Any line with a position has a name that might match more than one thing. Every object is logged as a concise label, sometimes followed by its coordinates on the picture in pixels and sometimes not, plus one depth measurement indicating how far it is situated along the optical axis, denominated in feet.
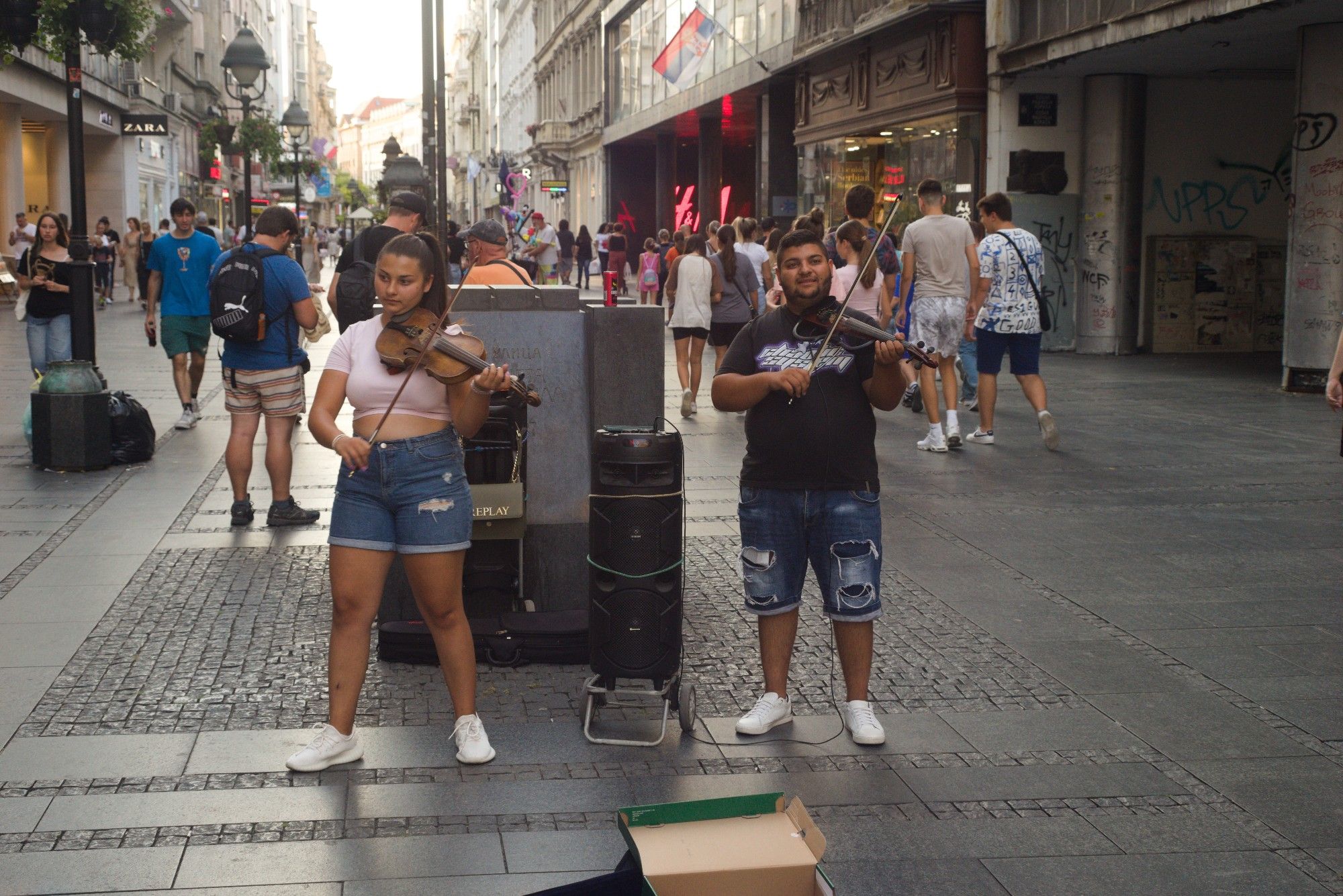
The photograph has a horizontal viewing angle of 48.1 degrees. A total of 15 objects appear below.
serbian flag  99.66
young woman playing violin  15.44
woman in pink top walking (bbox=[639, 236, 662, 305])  91.40
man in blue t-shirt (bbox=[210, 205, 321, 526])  28.19
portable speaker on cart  16.83
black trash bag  35.47
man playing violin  16.40
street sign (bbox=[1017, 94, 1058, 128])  63.62
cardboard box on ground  8.98
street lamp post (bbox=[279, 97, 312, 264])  98.43
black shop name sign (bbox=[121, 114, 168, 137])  129.08
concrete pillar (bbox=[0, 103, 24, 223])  110.11
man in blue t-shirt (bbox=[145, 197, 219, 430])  37.81
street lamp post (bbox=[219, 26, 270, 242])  73.10
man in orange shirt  28.25
